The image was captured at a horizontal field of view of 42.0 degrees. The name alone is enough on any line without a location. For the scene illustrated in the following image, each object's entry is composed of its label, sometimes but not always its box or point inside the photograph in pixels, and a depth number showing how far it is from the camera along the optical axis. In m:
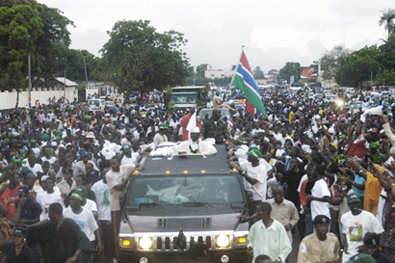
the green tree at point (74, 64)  79.88
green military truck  30.56
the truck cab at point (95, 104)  45.21
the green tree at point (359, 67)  66.06
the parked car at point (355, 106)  31.96
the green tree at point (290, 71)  169.06
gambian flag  16.52
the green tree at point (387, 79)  54.38
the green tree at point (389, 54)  64.88
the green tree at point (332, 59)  103.75
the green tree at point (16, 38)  42.59
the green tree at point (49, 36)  50.09
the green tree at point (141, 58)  45.16
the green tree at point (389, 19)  73.38
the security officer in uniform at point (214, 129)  13.32
